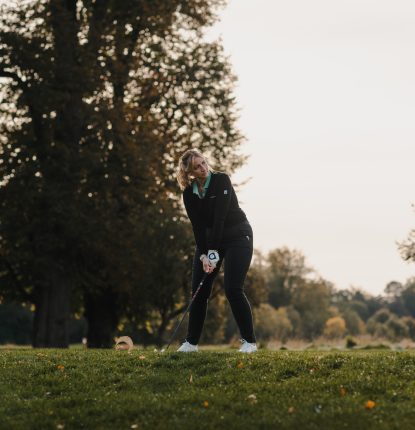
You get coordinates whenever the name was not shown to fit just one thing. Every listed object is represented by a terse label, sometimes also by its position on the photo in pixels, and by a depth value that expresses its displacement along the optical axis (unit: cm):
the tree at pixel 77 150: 2556
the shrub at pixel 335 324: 8188
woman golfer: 1155
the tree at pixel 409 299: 12129
